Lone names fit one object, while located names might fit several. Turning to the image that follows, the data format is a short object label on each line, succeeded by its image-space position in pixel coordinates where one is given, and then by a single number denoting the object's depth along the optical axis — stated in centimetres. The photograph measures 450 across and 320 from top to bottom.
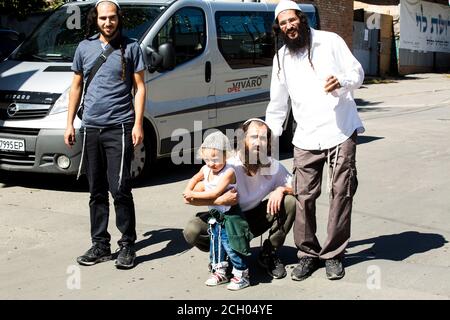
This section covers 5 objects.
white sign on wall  3065
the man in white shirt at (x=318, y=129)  489
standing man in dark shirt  525
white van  781
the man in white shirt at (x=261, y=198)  494
